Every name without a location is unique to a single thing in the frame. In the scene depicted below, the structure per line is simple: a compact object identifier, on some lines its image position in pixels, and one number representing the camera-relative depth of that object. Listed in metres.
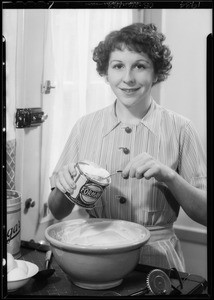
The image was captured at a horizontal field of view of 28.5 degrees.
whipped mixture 0.81
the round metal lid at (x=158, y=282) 0.79
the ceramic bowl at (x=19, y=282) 0.77
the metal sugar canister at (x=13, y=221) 0.83
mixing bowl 0.76
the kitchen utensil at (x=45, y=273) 0.80
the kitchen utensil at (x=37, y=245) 0.88
